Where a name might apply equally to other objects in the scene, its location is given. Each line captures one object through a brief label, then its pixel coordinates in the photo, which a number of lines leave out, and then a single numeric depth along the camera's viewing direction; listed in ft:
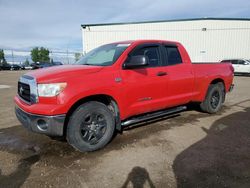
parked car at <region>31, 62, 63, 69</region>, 150.07
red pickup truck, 11.46
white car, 72.28
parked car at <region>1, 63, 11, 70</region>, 141.66
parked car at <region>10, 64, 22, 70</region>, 145.69
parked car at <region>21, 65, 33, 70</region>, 157.07
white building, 91.09
